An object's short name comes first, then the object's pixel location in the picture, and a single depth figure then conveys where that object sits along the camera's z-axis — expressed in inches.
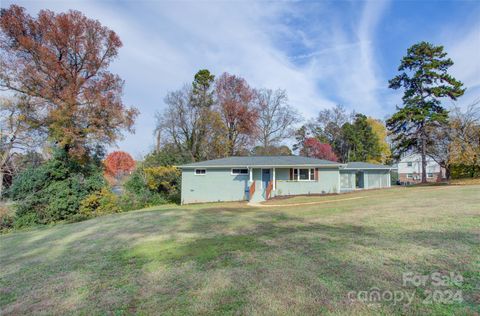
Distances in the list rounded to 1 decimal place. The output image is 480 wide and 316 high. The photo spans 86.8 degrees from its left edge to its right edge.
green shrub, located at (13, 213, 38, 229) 614.5
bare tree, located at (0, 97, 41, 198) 716.7
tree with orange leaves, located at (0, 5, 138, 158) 701.9
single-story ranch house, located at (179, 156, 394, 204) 736.3
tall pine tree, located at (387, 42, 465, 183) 945.5
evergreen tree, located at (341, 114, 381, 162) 1542.8
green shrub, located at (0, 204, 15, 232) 612.7
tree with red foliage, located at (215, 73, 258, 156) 1232.2
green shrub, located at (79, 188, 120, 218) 669.3
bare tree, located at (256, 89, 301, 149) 1401.3
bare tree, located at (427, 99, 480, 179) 788.6
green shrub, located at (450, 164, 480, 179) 900.0
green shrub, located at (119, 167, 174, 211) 737.6
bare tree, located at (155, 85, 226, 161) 1187.9
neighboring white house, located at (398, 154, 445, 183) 1686.8
